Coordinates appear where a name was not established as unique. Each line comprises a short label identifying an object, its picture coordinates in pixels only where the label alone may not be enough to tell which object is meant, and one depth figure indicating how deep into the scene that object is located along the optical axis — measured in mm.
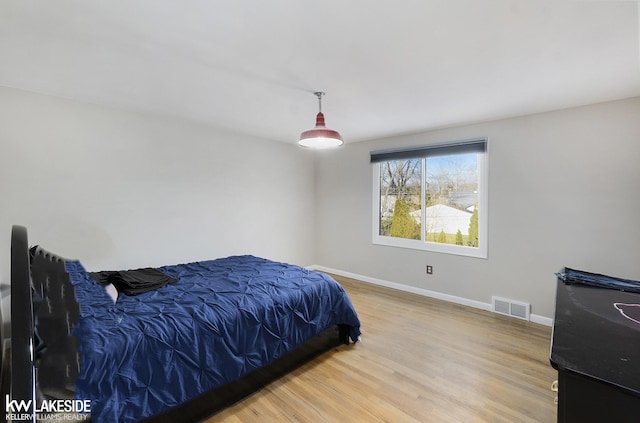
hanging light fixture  2354
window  3518
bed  728
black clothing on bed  2274
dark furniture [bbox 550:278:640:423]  880
